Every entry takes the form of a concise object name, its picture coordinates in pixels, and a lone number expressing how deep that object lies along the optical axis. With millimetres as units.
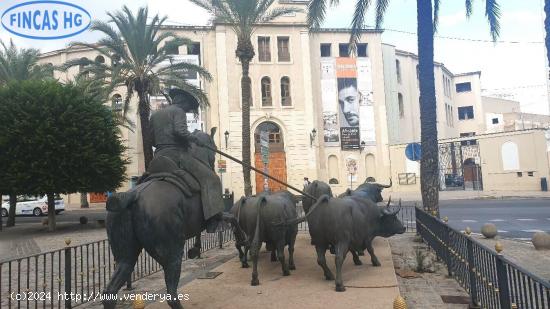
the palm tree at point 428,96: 12477
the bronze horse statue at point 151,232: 5121
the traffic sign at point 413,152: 18828
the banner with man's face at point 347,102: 38312
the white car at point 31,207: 30719
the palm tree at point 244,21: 20625
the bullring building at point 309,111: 36500
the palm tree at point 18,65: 25312
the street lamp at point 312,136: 36719
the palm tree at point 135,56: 21625
